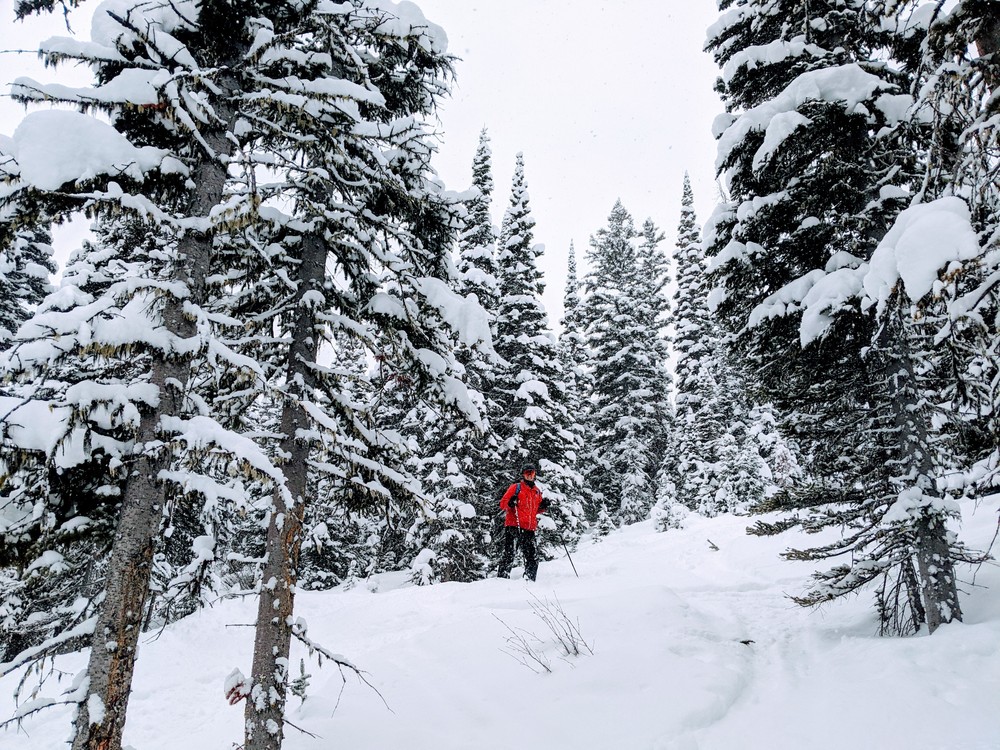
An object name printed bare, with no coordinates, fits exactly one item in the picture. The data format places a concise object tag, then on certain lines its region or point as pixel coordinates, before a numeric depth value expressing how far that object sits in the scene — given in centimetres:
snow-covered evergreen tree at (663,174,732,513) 2685
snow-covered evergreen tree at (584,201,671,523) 2812
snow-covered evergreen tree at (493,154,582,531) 1839
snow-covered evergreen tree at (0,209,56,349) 1786
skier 1162
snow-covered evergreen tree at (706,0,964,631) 625
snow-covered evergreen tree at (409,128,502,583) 1602
